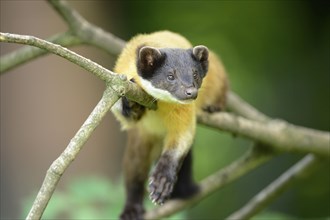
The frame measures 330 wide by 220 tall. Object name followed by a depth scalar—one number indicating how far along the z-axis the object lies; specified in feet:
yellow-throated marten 25.77
